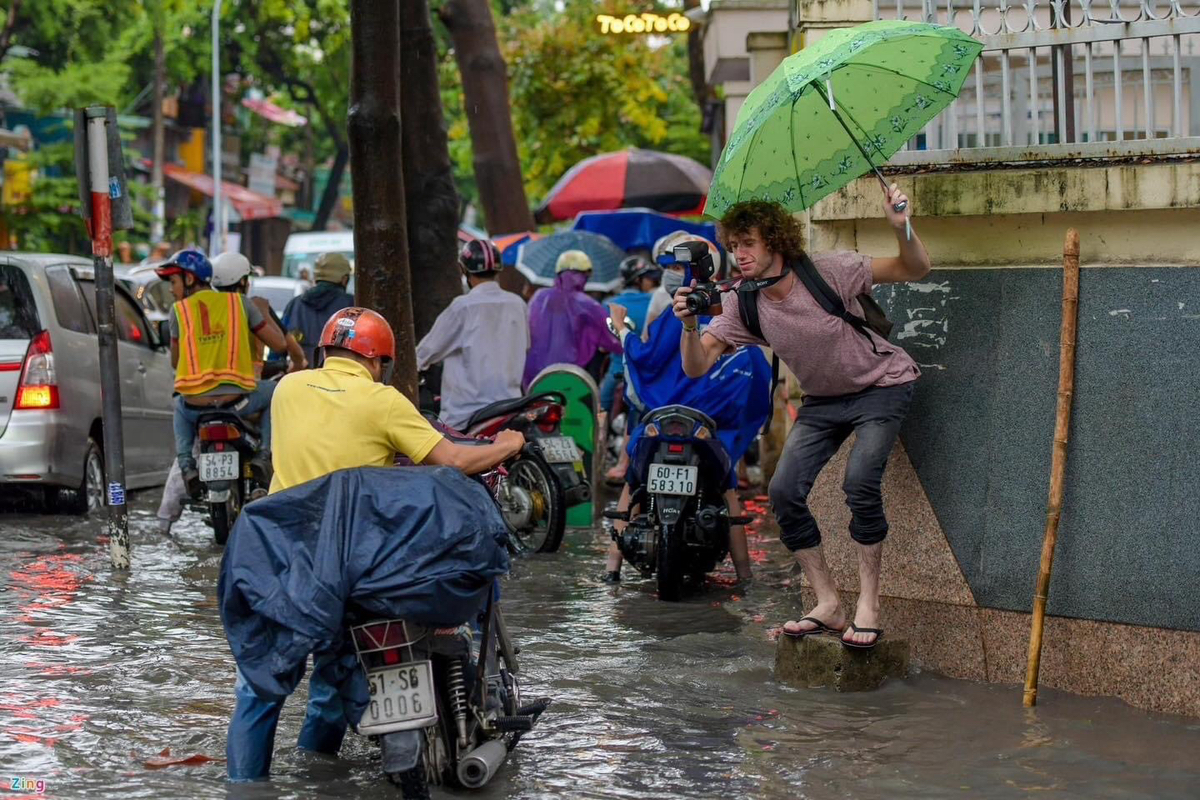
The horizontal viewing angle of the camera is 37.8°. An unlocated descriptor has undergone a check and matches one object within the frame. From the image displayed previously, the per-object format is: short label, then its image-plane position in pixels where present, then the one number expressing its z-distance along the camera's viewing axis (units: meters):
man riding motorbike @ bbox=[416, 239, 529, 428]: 10.69
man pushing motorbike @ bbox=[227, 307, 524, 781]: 5.33
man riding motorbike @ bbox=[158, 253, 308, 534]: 11.04
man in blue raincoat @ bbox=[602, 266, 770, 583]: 9.07
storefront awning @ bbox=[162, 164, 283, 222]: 50.31
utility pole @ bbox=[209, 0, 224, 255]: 42.75
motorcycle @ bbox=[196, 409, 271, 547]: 10.69
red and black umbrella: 20.86
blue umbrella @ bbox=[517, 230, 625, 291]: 15.09
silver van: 11.62
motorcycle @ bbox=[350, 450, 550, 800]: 4.93
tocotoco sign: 19.45
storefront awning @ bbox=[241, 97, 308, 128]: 54.25
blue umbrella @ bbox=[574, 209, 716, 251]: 18.50
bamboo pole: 6.44
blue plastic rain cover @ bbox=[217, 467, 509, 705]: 4.84
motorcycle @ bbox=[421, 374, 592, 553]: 10.52
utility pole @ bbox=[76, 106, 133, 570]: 9.97
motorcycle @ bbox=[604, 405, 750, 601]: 8.84
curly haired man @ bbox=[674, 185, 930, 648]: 6.72
